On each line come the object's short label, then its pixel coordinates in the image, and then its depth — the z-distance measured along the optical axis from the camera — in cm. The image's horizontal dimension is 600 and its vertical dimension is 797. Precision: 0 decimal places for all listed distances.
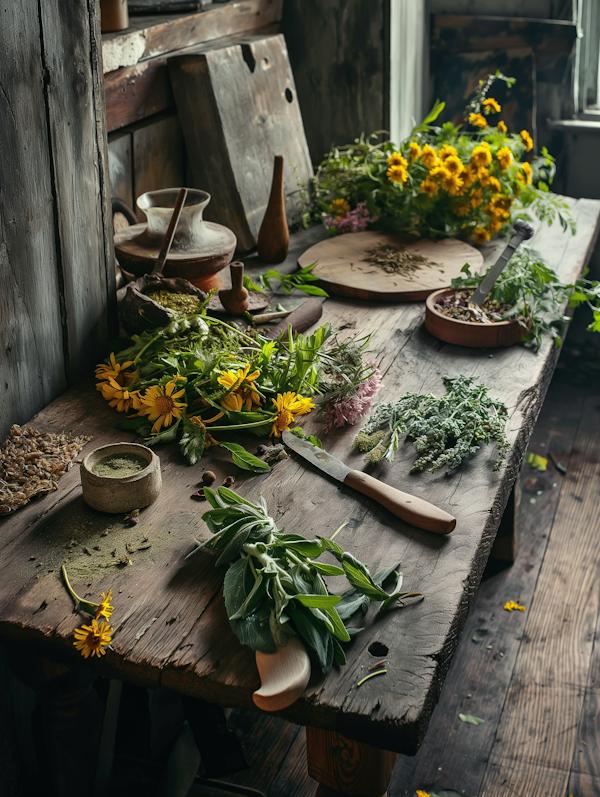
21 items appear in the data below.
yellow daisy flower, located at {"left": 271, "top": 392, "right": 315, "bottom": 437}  165
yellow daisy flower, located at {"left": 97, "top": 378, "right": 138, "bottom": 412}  172
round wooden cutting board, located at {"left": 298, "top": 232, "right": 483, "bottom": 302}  232
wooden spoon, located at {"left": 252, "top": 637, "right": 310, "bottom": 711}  102
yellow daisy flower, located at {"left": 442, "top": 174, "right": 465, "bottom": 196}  255
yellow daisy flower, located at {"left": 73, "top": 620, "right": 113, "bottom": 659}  114
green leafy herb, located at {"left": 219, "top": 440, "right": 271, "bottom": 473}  154
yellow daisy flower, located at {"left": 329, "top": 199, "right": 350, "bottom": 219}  281
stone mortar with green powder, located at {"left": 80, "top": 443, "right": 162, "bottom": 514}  138
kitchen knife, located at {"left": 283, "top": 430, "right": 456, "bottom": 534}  137
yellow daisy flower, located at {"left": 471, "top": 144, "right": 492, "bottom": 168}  255
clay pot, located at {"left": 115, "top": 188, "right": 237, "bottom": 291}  197
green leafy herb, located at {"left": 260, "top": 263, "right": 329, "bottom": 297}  220
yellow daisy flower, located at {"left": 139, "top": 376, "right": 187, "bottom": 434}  163
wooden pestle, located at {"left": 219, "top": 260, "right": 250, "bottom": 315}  203
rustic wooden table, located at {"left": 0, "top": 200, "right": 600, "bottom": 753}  108
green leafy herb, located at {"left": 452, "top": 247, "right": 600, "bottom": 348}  207
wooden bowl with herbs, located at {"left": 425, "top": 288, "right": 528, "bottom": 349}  202
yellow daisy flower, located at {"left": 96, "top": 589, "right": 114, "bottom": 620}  118
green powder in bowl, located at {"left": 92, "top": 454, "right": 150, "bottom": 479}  141
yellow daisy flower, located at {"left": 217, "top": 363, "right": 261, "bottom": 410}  163
